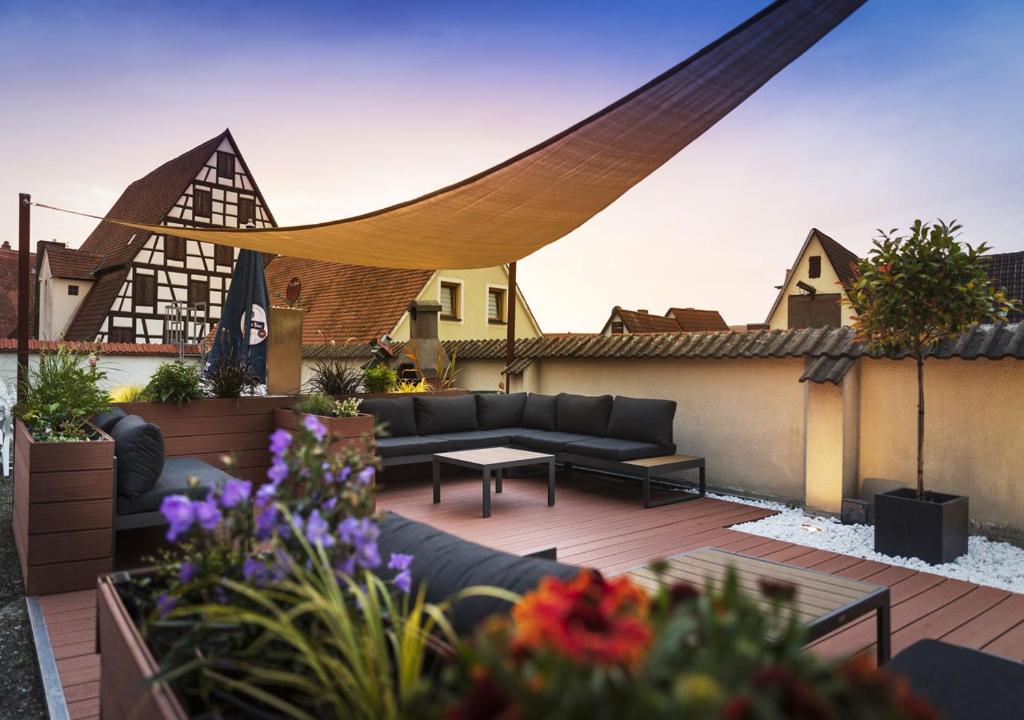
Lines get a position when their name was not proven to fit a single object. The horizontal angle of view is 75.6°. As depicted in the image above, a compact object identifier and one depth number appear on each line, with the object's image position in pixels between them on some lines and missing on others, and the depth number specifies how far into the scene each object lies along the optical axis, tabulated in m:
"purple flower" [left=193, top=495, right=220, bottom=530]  1.25
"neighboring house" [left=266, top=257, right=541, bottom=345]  14.40
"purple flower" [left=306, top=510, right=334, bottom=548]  1.17
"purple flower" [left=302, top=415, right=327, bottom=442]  1.36
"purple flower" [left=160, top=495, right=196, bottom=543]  1.22
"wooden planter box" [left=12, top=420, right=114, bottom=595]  3.33
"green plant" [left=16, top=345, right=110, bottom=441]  3.87
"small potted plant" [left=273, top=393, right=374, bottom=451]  4.86
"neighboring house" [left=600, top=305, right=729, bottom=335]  21.36
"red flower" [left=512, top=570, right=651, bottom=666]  0.66
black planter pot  3.88
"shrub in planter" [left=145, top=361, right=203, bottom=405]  4.98
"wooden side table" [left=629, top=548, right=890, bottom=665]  2.11
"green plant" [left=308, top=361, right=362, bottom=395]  6.38
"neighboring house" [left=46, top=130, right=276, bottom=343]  15.12
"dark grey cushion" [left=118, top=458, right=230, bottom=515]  3.56
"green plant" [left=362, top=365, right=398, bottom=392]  6.93
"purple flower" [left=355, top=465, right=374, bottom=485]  1.31
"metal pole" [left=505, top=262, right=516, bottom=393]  7.50
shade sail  3.69
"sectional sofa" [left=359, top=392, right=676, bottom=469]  6.08
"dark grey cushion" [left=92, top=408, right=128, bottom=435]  4.09
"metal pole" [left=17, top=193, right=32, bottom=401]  4.80
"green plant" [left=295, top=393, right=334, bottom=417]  5.20
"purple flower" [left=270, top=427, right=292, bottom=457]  1.29
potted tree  3.88
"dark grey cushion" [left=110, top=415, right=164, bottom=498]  3.52
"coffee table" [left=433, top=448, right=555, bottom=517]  5.20
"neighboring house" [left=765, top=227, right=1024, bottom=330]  15.16
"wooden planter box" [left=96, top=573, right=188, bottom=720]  1.18
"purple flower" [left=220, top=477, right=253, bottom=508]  1.30
